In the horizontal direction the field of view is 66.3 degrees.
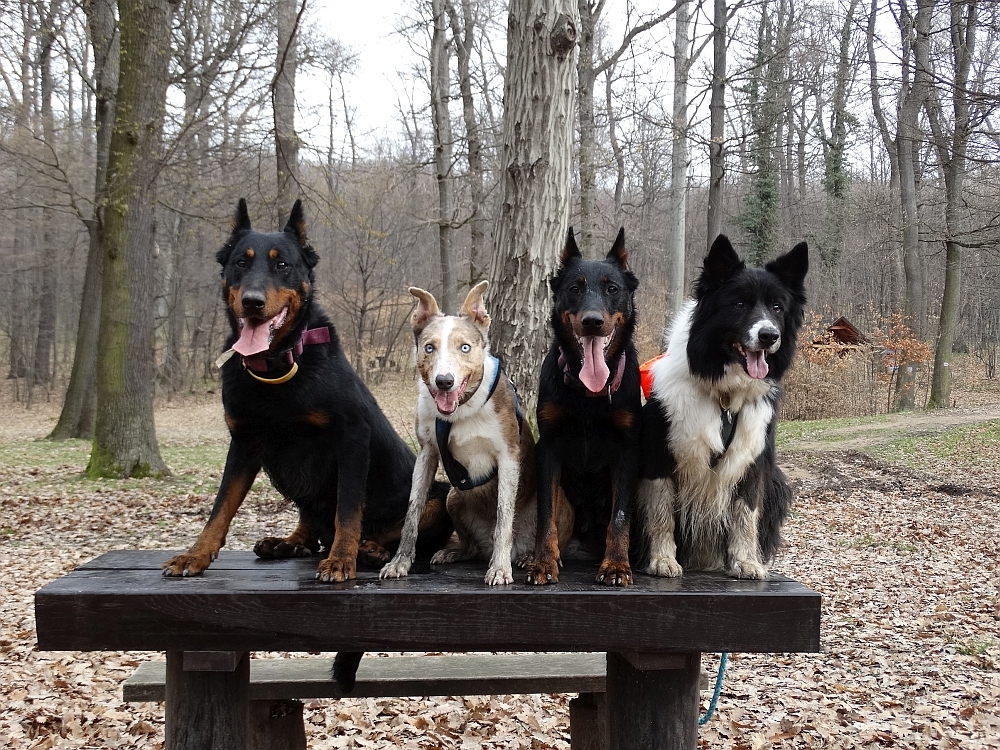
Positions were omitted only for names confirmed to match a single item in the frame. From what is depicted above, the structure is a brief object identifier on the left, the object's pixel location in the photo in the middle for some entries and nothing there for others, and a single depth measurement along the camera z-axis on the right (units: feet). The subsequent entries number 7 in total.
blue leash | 11.48
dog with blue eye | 9.55
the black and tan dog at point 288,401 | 9.46
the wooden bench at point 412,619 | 8.49
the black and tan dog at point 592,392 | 9.79
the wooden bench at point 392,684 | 12.09
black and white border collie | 10.16
